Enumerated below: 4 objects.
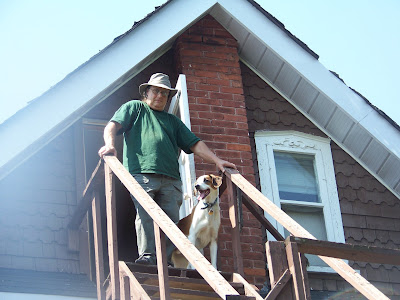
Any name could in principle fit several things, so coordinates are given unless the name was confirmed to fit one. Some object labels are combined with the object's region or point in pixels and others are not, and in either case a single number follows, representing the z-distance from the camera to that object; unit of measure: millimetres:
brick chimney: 8602
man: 7250
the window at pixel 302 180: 9406
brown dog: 7723
